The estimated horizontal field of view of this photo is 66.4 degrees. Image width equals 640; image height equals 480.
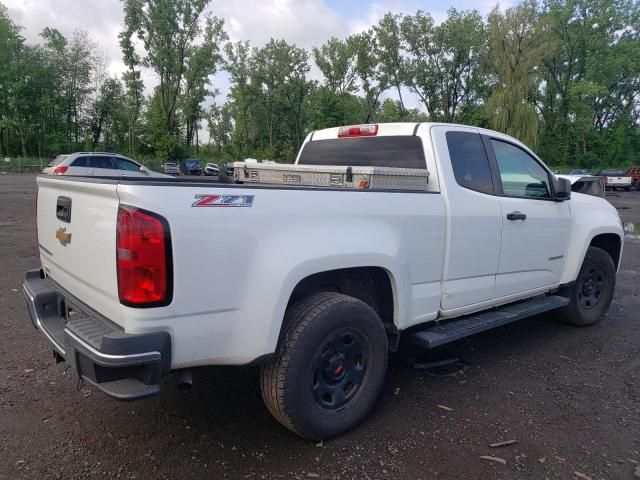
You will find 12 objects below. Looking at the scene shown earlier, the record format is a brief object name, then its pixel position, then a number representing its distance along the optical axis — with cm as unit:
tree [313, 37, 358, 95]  5066
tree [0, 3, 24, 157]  4962
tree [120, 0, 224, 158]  4481
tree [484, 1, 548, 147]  3884
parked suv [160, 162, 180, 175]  3872
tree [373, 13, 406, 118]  4900
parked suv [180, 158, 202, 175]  4535
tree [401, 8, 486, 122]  4738
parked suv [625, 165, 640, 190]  3556
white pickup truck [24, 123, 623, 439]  230
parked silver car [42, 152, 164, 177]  1580
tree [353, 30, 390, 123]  4981
